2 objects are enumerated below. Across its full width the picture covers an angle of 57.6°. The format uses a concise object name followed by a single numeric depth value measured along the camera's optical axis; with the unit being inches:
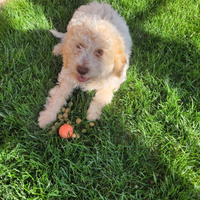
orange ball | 21.3
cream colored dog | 18.9
